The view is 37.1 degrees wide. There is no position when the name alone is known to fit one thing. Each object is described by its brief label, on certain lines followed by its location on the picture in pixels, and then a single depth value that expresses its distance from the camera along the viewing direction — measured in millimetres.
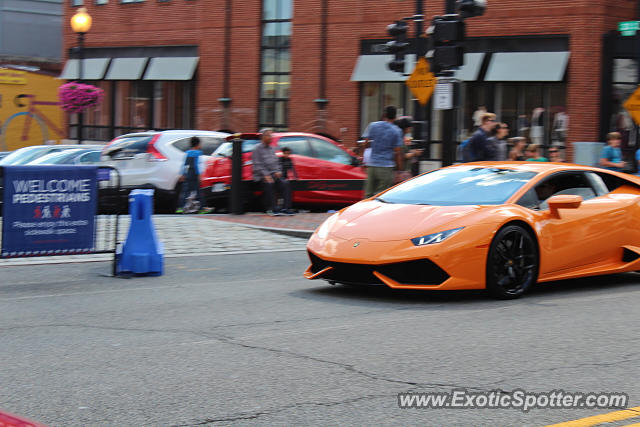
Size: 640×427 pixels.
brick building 24375
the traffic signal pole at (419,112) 16906
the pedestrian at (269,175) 16922
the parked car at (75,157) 19156
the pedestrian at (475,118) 24469
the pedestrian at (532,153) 15516
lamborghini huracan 8055
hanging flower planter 30734
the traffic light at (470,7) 14867
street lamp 26391
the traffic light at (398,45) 17438
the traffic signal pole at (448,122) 15045
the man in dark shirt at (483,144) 14250
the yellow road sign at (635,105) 15672
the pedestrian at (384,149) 14477
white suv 17766
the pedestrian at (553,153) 16219
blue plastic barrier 10312
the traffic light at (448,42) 14914
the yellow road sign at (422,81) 15938
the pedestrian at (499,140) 14312
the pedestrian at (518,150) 15539
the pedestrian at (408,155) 15895
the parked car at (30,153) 20359
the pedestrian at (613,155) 15945
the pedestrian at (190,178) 17469
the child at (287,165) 17344
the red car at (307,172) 17484
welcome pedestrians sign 9820
